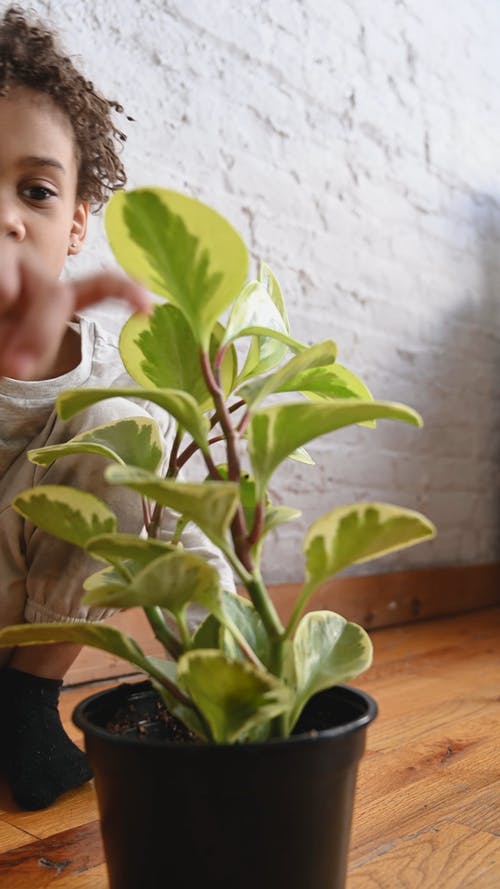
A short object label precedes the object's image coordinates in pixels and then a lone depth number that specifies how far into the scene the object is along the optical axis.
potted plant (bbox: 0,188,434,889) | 0.47
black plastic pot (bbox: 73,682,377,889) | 0.47
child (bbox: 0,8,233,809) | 0.88
